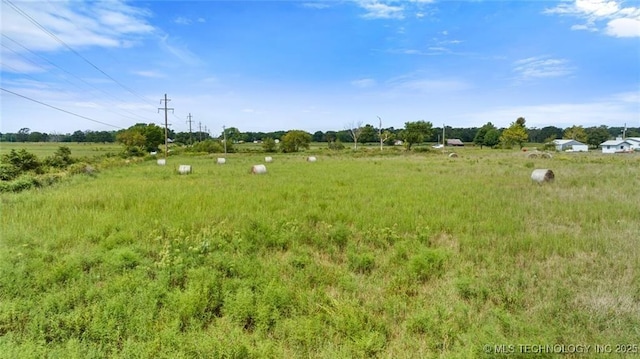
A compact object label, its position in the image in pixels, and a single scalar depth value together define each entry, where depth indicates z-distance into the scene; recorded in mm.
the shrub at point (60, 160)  24356
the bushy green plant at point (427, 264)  4742
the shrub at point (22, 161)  19203
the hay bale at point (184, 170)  18988
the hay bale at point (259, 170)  18266
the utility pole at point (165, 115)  46469
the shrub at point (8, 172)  15289
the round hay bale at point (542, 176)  13562
